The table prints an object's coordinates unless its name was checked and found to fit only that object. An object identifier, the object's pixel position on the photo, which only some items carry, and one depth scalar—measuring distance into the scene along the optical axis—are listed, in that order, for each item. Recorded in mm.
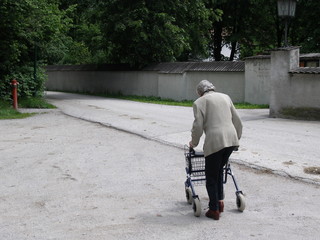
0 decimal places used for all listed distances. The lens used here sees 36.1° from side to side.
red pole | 19250
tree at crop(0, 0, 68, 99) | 18828
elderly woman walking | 5602
